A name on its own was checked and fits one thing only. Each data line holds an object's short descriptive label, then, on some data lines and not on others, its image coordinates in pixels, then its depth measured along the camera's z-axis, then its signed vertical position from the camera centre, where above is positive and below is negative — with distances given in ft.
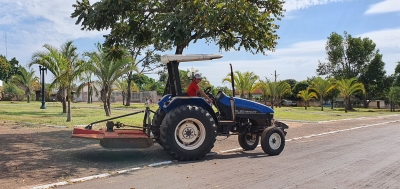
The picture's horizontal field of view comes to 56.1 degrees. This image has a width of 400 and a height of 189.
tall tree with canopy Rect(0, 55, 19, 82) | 222.07 +20.65
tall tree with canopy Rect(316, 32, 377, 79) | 207.62 +24.50
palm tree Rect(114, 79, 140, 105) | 147.33 +5.52
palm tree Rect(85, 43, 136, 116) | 74.90 +6.10
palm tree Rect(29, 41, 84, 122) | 64.18 +6.36
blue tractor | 27.30 -2.13
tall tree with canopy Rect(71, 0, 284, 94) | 36.41 +8.34
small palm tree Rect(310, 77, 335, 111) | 154.51 +5.38
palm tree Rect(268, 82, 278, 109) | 152.56 +4.61
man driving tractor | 29.91 +0.86
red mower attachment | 26.43 -2.76
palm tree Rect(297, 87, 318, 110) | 167.12 +1.83
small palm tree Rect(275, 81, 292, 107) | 153.50 +4.61
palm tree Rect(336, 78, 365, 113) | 151.23 +4.05
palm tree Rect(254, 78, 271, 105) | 148.44 +4.21
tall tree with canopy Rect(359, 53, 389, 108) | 204.54 +11.53
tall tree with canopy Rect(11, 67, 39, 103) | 188.45 +10.31
